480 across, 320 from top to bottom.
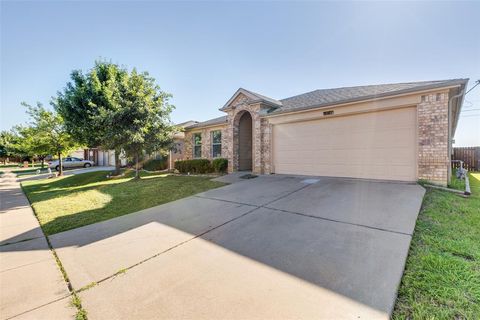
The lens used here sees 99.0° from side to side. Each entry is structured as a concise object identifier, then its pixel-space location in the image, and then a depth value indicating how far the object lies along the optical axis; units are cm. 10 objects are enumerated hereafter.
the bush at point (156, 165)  1725
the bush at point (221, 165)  1191
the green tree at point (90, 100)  1009
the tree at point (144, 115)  985
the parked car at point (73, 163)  2290
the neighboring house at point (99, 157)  2619
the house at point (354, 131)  625
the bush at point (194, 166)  1267
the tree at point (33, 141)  1367
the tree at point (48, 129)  1338
